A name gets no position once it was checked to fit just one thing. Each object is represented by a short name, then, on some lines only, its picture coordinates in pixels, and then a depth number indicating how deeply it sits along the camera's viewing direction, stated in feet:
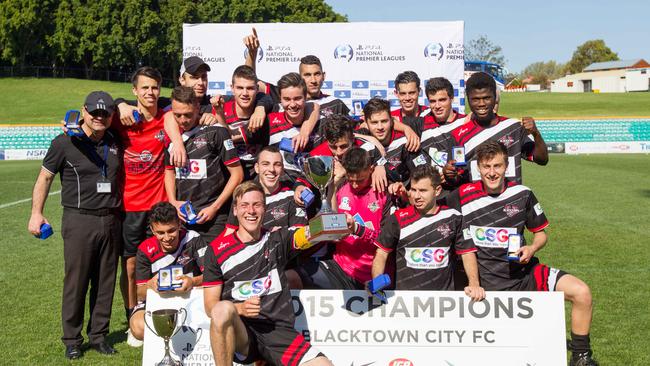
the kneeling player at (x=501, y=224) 16.05
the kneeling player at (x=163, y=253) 16.30
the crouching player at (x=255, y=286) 14.24
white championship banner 15.47
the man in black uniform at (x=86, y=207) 17.65
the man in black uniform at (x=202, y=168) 17.61
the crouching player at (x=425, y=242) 15.65
